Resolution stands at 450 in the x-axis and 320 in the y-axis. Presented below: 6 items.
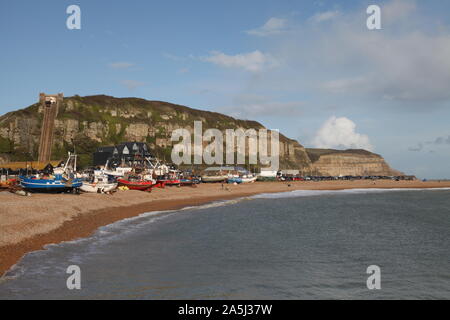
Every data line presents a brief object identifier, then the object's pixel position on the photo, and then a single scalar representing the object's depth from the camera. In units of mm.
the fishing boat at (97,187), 61844
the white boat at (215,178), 139350
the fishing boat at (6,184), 62675
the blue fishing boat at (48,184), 53538
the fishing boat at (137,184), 74688
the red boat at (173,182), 95812
